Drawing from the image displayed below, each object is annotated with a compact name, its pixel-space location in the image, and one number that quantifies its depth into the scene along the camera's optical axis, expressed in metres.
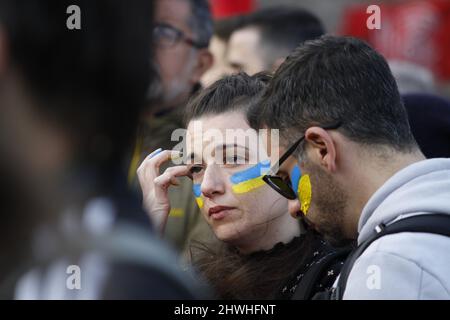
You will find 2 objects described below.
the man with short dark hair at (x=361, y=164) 4.00
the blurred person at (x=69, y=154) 2.52
